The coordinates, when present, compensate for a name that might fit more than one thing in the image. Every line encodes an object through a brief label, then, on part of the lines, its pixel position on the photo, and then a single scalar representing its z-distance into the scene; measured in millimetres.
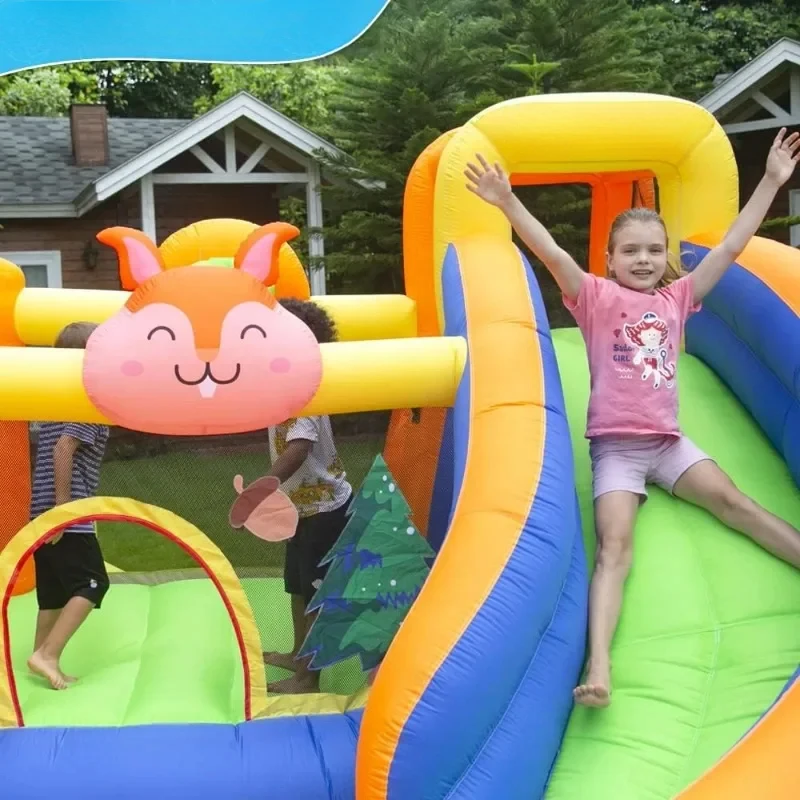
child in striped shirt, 2988
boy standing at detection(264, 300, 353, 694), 2828
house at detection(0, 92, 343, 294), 9164
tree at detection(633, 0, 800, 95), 13156
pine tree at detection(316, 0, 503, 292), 8586
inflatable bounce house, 2066
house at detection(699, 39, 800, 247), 9195
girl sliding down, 2482
